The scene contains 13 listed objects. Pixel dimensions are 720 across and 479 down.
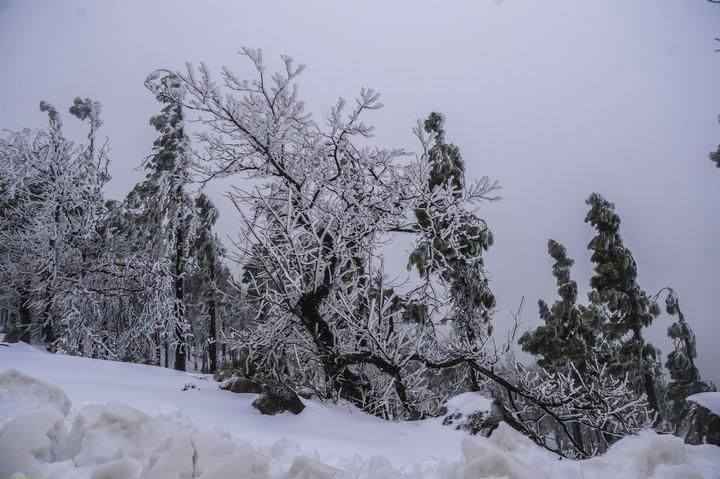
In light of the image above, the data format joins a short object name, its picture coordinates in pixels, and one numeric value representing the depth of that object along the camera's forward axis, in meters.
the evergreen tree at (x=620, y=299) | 13.08
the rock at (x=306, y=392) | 5.07
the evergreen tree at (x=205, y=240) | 20.84
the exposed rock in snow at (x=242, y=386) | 3.90
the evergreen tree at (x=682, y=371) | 9.76
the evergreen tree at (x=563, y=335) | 17.50
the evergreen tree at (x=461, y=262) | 10.65
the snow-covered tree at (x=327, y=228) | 4.42
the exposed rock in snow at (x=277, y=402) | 3.24
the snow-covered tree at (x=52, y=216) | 11.02
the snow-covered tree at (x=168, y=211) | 13.95
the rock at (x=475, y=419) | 3.28
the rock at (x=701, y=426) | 2.66
